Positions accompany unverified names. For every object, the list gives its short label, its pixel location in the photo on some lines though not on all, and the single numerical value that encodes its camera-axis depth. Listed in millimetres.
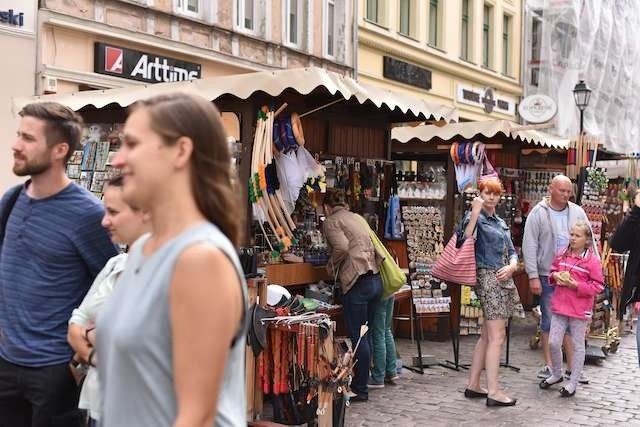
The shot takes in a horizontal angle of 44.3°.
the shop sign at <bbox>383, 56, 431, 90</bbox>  19969
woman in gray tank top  1634
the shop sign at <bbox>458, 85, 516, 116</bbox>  23736
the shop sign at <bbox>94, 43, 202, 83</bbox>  12602
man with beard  3045
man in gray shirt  7281
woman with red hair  6273
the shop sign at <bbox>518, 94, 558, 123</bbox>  15031
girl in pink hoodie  6734
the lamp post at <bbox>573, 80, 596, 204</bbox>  14978
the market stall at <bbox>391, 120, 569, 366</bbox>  8586
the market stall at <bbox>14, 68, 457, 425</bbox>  5578
